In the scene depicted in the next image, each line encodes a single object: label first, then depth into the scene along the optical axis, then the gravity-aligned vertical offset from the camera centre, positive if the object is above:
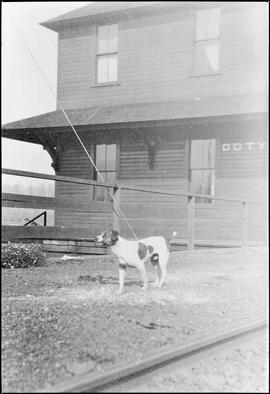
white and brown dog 4.83 -0.41
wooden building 12.73 +2.57
